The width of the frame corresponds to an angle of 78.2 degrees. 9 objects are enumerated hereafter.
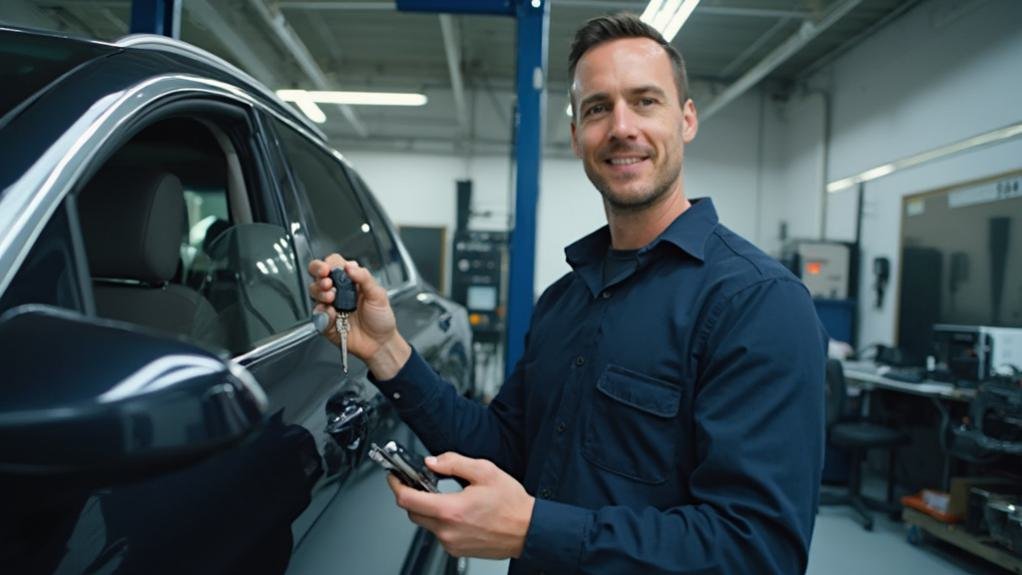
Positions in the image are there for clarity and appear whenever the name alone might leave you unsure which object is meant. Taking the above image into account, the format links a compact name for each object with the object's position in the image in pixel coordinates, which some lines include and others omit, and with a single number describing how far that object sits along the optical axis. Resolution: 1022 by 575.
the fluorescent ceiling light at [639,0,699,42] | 4.31
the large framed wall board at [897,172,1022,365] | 4.92
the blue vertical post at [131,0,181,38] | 2.66
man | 0.90
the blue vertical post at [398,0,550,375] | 2.88
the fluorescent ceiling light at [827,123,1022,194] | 5.16
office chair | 4.50
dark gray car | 0.47
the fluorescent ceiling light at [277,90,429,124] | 7.77
